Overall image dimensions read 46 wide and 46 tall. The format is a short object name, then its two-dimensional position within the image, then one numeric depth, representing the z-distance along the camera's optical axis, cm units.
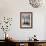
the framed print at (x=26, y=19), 485
